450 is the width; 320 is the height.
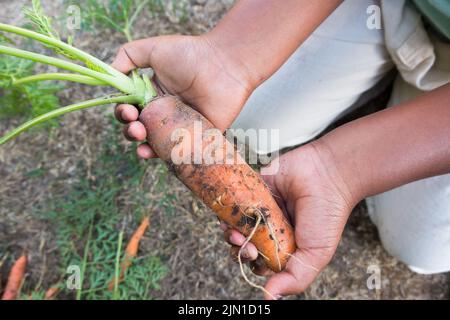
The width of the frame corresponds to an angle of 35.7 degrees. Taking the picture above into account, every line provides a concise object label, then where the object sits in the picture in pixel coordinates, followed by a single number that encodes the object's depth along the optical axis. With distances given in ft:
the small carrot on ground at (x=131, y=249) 2.15
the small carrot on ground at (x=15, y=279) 2.13
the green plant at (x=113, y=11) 2.27
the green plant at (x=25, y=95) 2.17
